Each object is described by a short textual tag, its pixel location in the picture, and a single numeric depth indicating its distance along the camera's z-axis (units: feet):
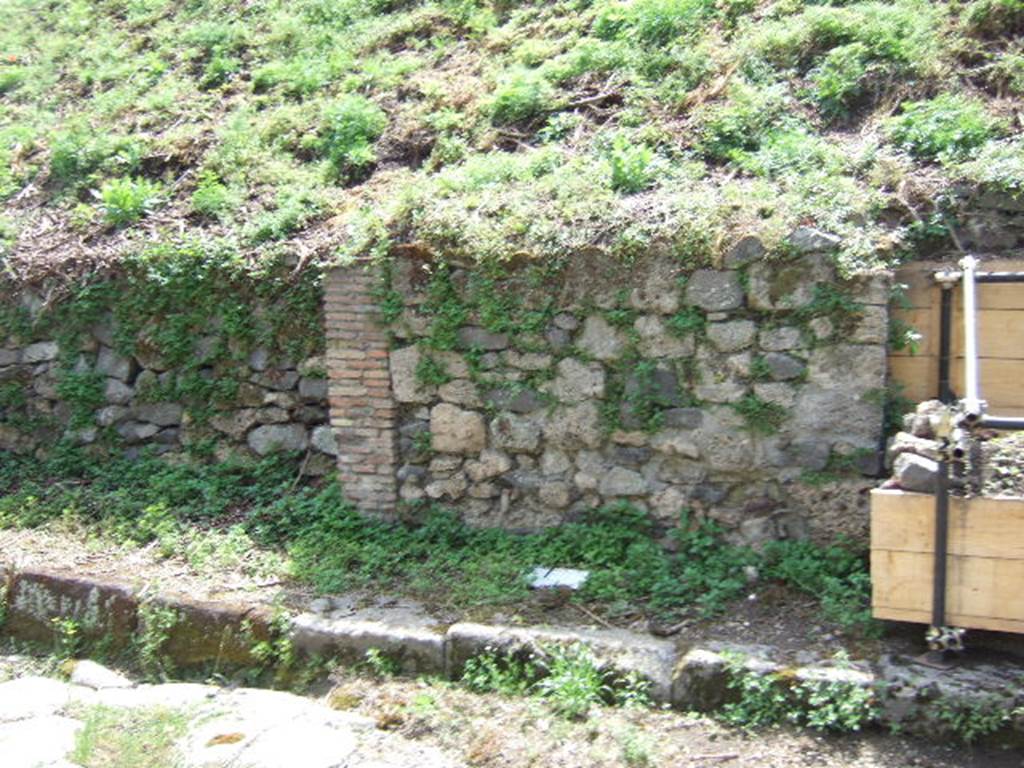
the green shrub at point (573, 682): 14.35
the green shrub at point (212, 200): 24.38
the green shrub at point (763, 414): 17.33
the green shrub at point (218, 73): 31.07
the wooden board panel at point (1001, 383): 16.52
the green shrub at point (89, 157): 27.78
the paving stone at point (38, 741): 13.89
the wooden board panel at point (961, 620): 13.29
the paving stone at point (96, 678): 17.25
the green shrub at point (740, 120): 21.11
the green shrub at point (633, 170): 19.97
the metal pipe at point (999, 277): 16.05
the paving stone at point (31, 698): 15.71
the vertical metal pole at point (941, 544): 13.39
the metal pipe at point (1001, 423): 13.16
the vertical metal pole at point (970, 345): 13.33
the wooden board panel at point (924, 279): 17.04
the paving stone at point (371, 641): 15.98
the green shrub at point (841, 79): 21.61
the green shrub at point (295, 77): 28.96
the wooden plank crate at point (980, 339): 16.51
